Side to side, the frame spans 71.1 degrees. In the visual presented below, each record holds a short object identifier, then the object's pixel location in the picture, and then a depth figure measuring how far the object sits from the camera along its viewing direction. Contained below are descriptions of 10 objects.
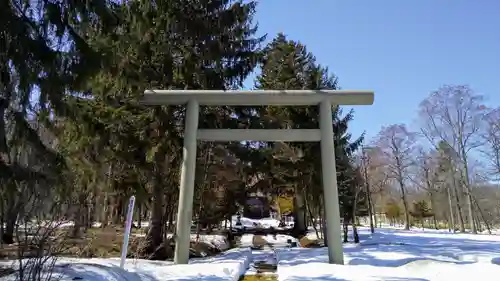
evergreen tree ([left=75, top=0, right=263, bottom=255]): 8.95
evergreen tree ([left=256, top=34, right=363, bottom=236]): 14.38
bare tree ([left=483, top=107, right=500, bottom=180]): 23.47
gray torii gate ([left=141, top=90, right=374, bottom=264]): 9.03
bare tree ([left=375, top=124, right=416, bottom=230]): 27.03
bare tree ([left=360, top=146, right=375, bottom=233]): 16.90
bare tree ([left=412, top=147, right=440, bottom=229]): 28.22
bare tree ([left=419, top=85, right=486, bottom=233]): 24.20
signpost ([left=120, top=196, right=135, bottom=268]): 6.40
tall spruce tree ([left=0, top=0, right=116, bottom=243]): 4.32
